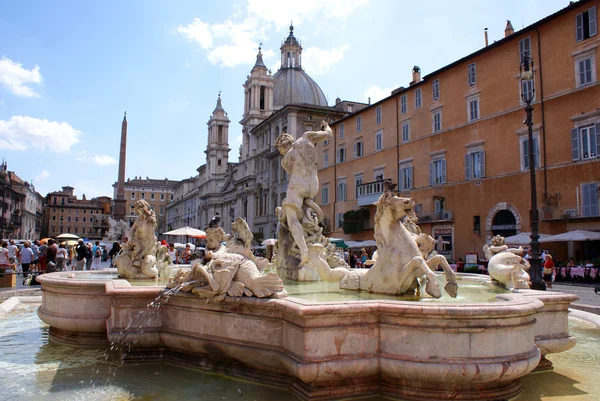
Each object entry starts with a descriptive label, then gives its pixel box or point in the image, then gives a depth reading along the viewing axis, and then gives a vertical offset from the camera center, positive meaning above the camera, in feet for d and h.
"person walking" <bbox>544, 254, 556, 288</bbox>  58.23 -2.72
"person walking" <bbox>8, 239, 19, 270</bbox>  55.37 -1.45
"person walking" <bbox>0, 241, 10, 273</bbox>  45.28 -1.98
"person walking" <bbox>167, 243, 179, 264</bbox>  69.26 -1.59
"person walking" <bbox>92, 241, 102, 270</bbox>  62.90 -2.05
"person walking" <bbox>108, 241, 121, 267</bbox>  61.39 -0.79
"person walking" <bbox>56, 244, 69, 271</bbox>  51.78 -2.17
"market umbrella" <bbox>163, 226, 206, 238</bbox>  77.34 +1.81
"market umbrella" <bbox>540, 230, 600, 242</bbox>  65.82 +1.60
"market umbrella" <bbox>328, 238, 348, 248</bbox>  89.79 +0.31
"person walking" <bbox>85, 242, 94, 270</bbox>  56.53 -2.18
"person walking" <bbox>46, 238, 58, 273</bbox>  47.21 -1.09
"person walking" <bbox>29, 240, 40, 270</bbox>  56.89 -1.77
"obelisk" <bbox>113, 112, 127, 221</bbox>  125.70 +20.86
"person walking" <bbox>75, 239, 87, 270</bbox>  52.65 -1.39
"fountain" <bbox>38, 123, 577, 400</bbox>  11.91 -2.40
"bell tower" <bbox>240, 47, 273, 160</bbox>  228.02 +70.76
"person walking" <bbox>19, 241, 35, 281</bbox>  52.16 -1.78
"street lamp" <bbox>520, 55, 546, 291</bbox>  35.88 +1.20
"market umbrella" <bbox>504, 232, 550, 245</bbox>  71.51 +1.32
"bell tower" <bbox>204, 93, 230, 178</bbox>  292.81 +62.33
